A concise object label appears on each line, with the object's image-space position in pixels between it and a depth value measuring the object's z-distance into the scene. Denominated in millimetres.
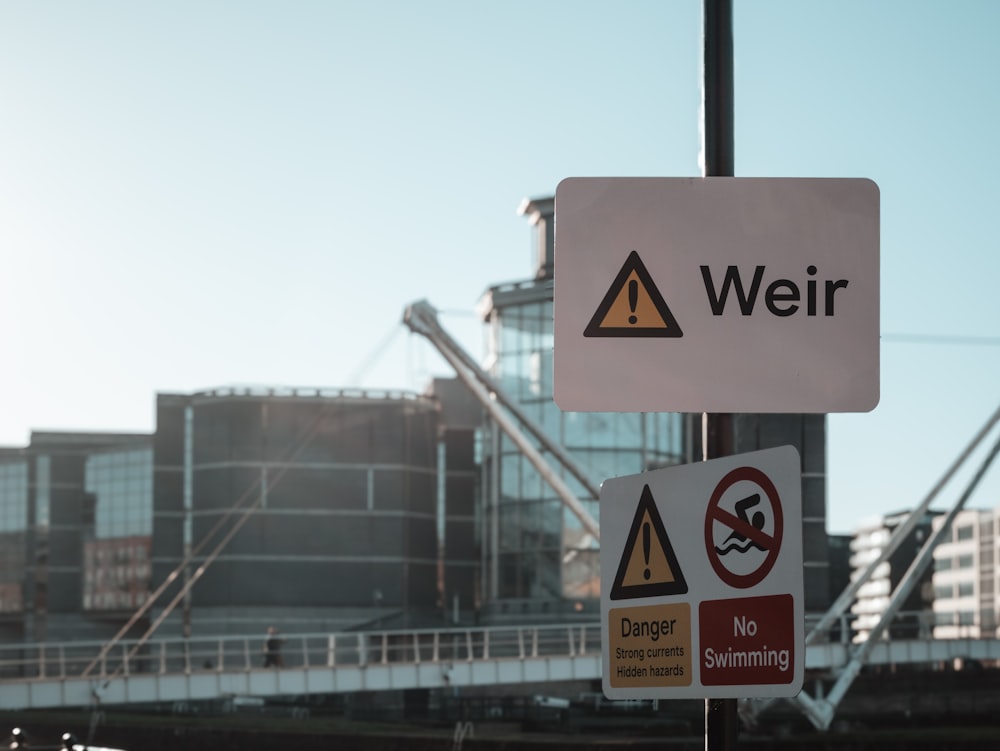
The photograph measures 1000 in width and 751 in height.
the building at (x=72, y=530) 81188
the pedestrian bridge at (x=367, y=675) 47125
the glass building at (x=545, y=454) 65750
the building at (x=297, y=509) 70812
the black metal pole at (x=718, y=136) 4078
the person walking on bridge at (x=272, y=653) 50562
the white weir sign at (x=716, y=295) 3920
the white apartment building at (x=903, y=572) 56781
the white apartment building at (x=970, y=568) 155375
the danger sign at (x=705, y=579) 3867
